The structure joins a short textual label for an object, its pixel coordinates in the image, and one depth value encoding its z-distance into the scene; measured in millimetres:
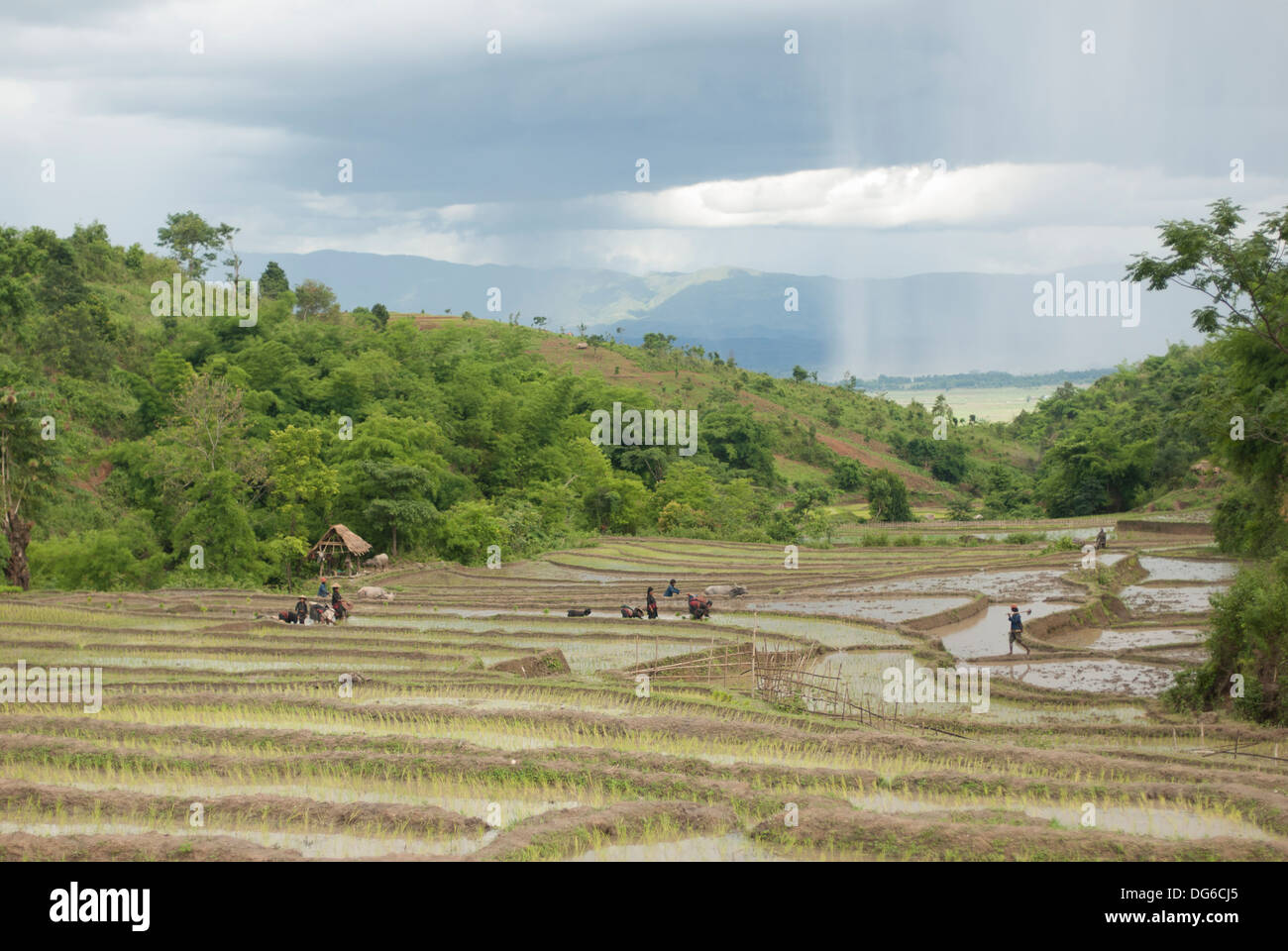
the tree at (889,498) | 66750
